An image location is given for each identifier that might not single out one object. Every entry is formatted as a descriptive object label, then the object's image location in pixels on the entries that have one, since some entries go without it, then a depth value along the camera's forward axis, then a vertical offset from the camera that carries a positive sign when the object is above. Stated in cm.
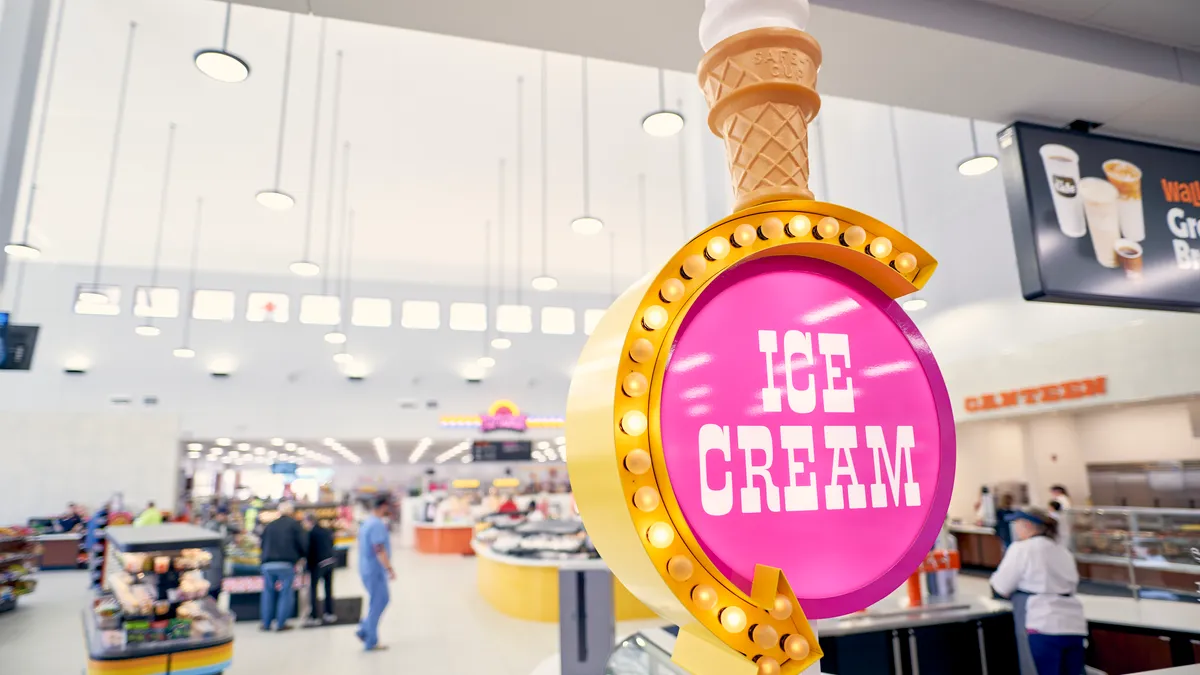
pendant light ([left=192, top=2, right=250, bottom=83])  532 +320
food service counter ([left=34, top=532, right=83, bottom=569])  1444 -134
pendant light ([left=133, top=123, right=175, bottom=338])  1068 +511
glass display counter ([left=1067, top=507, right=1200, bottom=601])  699 -94
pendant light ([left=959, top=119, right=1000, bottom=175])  651 +284
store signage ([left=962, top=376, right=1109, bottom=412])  967 +109
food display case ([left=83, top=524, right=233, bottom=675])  533 -107
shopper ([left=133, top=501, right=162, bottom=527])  1126 -55
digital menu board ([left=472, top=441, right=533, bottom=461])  1759 +66
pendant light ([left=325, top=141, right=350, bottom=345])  1120 +512
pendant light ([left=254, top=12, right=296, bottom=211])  802 +327
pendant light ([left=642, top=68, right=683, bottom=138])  624 +315
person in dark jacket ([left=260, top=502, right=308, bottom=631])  902 -102
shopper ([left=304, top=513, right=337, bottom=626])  952 -108
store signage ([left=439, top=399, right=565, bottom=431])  1698 +141
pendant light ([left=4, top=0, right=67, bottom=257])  781 +505
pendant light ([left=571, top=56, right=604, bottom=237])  931 +335
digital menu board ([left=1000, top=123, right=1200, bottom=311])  342 +124
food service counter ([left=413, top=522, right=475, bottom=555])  1939 -164
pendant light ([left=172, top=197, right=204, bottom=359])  1527 +462
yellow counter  916 -156
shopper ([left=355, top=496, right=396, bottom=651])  791 -102
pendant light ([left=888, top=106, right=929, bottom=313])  1044 +459
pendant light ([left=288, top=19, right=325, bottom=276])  842 +507
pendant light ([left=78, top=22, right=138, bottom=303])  852 +509
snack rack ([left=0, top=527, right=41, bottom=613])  1041 -122
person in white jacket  420 -81
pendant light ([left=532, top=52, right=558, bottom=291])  1108 +511
